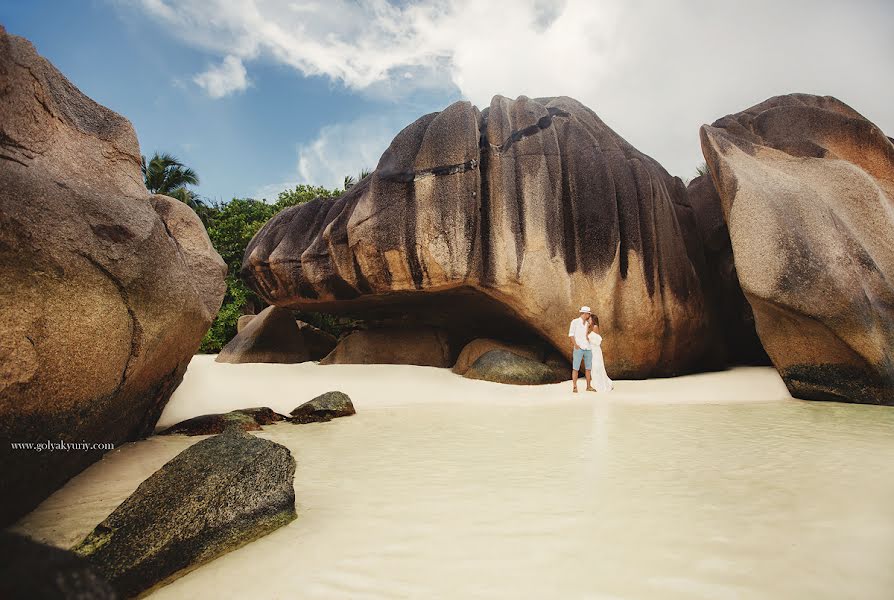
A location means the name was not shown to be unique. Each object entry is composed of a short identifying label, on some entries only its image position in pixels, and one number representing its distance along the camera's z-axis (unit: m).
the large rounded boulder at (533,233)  8.83
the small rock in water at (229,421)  4.73
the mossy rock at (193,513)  2.00
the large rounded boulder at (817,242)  6.20
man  7.95
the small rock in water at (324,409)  5.66
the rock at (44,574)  0.90
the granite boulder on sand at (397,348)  11.65
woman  7.85
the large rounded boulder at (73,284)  2.60
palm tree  26.19
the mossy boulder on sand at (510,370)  8.89
